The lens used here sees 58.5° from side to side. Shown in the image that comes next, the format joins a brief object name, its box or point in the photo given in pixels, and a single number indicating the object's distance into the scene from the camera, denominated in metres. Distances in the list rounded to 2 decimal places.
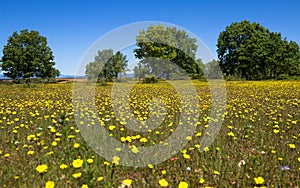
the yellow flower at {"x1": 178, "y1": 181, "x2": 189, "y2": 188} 2.88
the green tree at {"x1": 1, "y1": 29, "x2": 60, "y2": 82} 48.82
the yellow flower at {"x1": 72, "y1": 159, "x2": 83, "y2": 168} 3.24
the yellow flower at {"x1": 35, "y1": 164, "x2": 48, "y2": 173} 3.11
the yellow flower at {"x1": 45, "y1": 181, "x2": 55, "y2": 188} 2.76
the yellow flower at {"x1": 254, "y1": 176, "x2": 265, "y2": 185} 2.97
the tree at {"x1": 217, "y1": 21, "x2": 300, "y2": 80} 50.47
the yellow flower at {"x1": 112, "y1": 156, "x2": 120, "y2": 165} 3.65
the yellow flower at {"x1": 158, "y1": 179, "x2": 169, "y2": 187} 2.97
